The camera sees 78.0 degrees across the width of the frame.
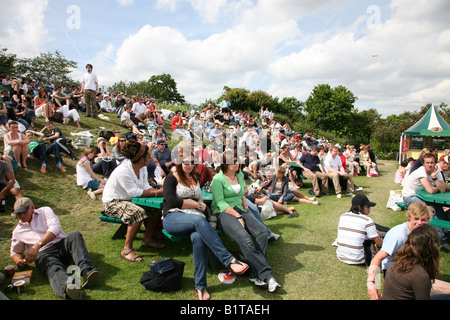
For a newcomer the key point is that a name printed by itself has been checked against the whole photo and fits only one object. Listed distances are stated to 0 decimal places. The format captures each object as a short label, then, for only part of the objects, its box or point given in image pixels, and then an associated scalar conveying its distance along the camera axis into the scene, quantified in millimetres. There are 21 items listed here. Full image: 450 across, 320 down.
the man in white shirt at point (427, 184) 5004
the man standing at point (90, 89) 11781
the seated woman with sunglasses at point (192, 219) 3493
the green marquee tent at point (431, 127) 19047
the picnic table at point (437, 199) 4293
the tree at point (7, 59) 31641
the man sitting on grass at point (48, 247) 3492
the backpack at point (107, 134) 10314
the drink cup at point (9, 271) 3674
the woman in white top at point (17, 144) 7184
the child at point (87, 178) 7344
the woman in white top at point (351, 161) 12414
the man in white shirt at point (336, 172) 8602
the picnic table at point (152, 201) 4215
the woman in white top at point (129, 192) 4230
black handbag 3422
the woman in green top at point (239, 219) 3623
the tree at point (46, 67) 35969
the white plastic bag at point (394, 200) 6800
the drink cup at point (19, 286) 3387
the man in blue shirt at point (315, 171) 8742
